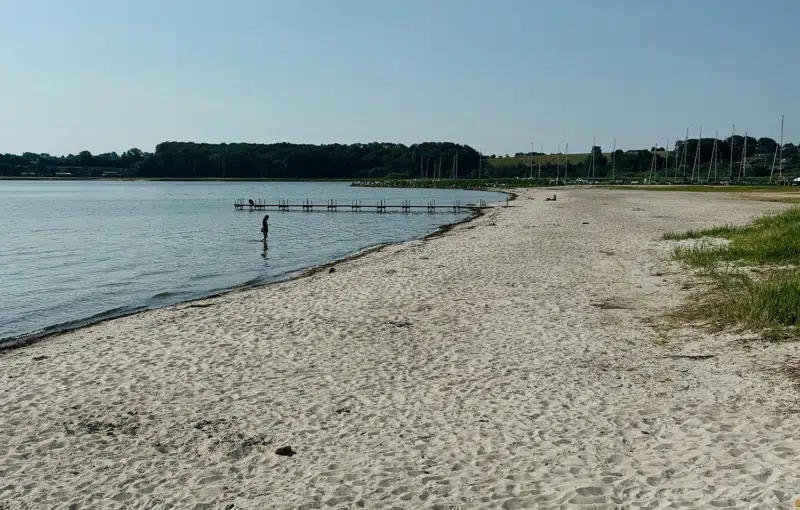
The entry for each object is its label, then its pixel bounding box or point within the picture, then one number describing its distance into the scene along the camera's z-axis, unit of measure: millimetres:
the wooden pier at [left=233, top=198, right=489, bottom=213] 72500
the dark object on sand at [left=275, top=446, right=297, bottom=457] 7758
